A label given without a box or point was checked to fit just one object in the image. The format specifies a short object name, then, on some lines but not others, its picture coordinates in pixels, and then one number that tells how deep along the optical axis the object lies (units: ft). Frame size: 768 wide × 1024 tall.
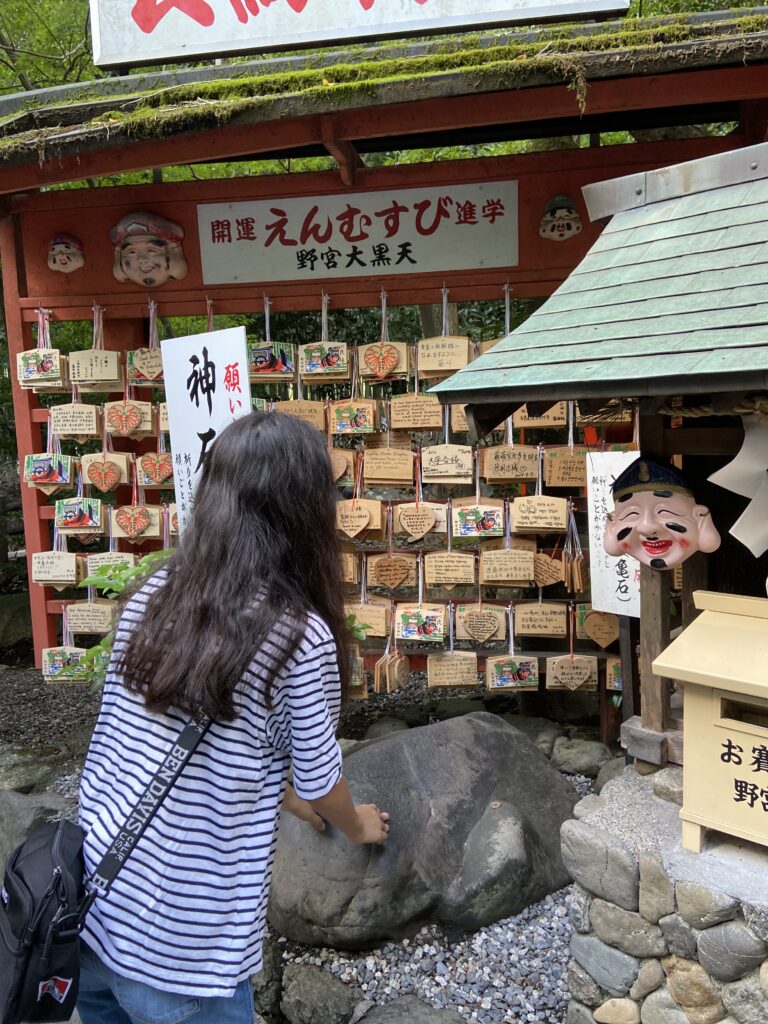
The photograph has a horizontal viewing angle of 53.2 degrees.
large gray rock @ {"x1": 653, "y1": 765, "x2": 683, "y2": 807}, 9.00
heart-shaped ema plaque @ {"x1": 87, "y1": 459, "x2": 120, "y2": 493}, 17.39
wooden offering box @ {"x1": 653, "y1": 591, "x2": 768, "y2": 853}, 7.56
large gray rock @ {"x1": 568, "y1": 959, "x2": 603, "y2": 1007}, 8.71
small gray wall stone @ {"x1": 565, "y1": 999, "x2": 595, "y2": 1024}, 8.75
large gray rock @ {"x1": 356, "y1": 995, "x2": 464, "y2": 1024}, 9.16
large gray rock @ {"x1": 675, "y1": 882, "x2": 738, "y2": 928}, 7.55
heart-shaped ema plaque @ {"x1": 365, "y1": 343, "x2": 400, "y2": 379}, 16.02
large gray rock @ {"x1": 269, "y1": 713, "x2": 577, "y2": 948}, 10.51
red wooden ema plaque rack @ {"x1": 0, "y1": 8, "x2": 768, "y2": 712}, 12.35
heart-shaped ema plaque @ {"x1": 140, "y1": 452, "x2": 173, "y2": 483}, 17.35
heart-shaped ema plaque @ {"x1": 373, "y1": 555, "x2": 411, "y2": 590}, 16.26
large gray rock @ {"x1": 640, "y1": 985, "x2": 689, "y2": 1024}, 8.05
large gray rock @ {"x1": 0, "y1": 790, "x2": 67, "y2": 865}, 13.12
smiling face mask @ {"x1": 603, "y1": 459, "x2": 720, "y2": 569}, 8.69
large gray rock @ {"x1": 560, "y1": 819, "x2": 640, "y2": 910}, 8.28
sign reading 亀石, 13.23
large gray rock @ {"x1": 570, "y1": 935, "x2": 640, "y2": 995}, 8.40
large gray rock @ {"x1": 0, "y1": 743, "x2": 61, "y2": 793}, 16.25
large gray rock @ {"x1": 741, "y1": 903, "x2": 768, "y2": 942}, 7.38
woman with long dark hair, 5.23
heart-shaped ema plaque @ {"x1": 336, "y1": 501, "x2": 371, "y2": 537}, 15.90
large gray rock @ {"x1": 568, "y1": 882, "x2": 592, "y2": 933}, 8.78
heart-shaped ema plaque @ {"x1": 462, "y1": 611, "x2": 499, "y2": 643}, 15.58
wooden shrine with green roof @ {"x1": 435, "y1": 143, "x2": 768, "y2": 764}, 7.32
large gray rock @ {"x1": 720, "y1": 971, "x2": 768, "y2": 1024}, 7.43
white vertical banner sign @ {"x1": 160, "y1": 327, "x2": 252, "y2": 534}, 9.52
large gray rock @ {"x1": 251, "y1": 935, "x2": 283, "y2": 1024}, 10.21
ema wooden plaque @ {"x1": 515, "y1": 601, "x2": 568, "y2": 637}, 15.46
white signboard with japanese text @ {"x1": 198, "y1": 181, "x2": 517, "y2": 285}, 15.93
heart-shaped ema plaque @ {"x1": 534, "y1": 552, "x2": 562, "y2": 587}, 15.26
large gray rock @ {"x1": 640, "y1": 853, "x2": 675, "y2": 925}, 7.98
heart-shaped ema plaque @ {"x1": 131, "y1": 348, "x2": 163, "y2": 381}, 17.40
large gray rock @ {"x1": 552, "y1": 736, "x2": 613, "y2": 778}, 14.90
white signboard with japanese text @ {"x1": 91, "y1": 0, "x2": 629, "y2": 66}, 13.99
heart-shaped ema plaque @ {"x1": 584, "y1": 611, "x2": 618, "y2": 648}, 15.29
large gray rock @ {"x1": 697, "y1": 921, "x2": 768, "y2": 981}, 7.42
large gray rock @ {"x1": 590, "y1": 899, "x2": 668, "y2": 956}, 8.16
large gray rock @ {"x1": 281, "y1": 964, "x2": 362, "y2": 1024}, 9.78
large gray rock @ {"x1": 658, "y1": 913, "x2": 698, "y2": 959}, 7.83
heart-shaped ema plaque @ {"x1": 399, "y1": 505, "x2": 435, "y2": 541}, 15.88
